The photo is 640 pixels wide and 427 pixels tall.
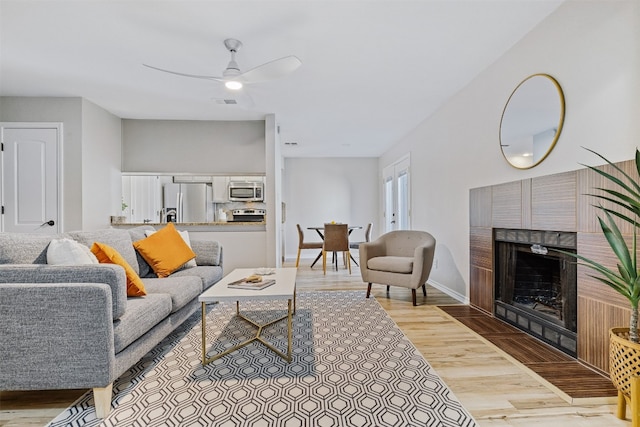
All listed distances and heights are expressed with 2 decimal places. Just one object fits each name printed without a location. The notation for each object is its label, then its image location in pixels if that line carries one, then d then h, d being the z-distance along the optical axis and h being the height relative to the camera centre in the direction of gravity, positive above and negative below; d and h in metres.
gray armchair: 3.40 -0.56
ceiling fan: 2.44 +1.13
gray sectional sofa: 1.50 -0.56
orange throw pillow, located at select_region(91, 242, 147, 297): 2.16 -0.35
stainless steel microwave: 5.01 +0.35
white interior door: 3.94 +0.45
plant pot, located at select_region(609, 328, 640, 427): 1.36 -0.73
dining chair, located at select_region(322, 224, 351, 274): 5.64 -0.48
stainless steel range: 5.11 -0.05
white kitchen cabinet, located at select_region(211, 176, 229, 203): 5.00 +0.38
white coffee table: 2.00 -0.53
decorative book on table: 2.21 -0.52
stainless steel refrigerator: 4.93 +0.18
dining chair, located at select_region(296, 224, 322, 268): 6.05 -0.64
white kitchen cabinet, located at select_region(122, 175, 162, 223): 4.91 +0.19
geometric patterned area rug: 1.55 -1.00
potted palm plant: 1.40 -0.60
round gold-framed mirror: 2.29 +0.71
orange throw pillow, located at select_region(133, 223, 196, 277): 2.93 -0.36
